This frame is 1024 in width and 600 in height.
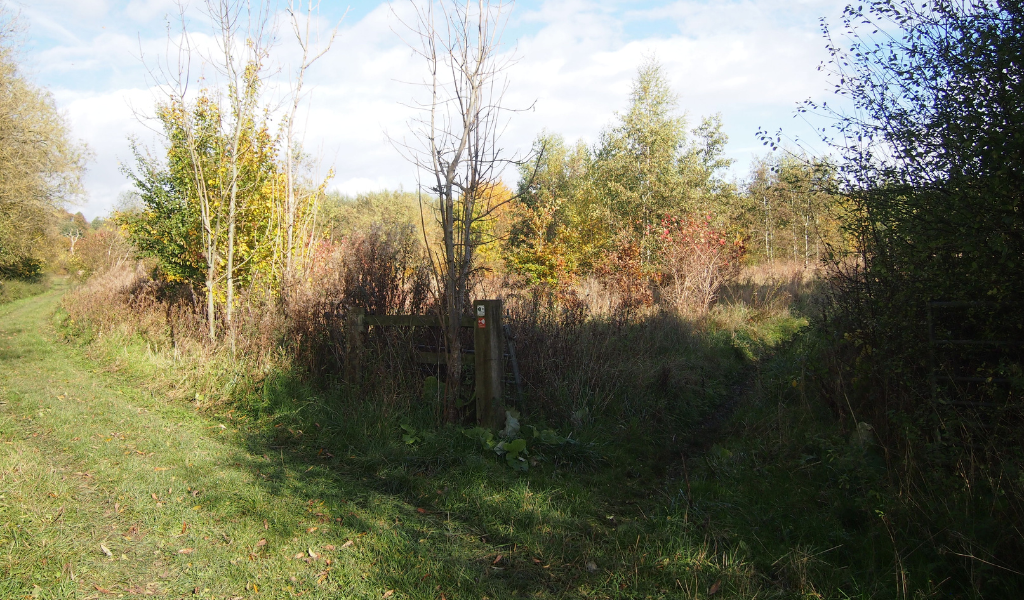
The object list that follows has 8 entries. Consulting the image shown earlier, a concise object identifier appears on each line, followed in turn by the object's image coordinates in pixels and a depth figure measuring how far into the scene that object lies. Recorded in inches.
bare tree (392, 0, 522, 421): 239.5
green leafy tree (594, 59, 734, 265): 1017.5
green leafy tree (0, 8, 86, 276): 917.2
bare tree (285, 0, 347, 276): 374.9
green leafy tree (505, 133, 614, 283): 896.9
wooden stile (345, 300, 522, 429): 237.9
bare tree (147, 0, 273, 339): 358.3
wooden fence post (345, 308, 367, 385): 277.1
